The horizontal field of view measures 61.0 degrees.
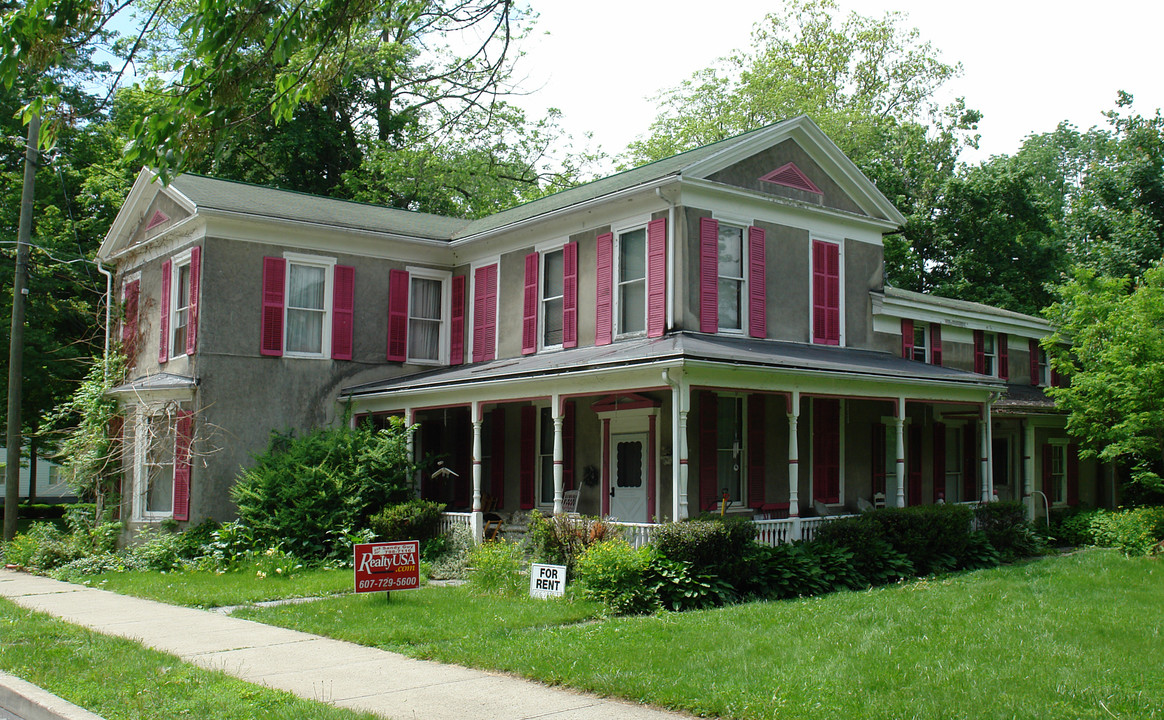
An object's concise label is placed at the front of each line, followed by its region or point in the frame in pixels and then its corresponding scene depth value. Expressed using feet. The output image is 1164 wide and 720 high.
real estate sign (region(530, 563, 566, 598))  41.45
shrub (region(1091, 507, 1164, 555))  56.70
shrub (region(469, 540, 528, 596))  44.06
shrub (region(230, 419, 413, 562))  56.90
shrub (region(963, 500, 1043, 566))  56.08
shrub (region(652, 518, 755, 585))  41.96
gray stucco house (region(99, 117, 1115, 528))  54.65
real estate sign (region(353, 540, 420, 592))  41.27
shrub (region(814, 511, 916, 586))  47.83
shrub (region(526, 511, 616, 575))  45.57
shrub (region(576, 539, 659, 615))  39.96
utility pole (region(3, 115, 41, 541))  66.03
